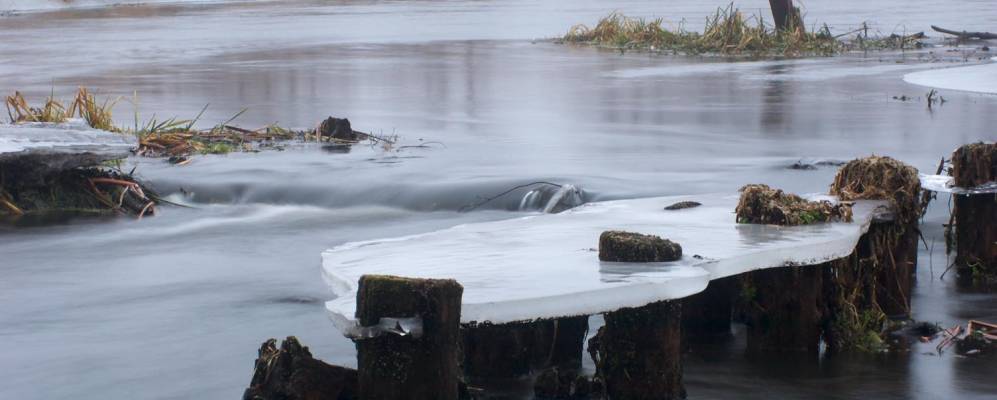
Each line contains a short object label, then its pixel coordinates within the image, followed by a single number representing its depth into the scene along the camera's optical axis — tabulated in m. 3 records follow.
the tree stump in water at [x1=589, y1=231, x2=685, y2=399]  13.58
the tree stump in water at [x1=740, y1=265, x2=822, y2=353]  15.48
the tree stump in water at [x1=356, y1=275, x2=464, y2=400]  11.74
